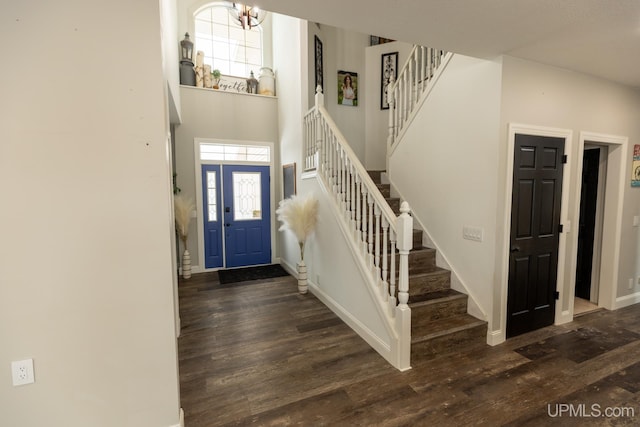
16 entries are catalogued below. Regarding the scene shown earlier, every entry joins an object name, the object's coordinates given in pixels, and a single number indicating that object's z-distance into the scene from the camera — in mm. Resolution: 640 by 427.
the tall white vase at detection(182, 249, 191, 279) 5074
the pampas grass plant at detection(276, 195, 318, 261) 4035
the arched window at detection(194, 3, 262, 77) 5555
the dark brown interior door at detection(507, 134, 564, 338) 2840
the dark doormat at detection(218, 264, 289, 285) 4969
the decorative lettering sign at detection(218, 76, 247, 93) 5691
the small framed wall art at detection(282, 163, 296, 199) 4998
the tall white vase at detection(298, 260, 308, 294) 4285
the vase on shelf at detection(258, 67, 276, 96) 5746
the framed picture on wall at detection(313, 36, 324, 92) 4924
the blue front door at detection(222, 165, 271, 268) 5562
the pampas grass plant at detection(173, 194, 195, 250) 4883
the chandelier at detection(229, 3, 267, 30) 4340
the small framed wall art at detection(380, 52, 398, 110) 5418
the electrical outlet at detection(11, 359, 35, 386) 1510
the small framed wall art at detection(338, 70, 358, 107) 5551
